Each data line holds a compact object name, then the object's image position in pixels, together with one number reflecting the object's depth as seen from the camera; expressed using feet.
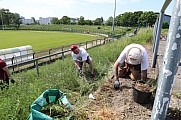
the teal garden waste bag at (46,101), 5.93
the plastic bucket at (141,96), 7.42
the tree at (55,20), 287.48
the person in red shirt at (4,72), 11.51
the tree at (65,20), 272.25
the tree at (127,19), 209.89
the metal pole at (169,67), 3.33
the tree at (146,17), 157.74
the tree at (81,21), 258.16
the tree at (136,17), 205.55
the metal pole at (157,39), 13.33
